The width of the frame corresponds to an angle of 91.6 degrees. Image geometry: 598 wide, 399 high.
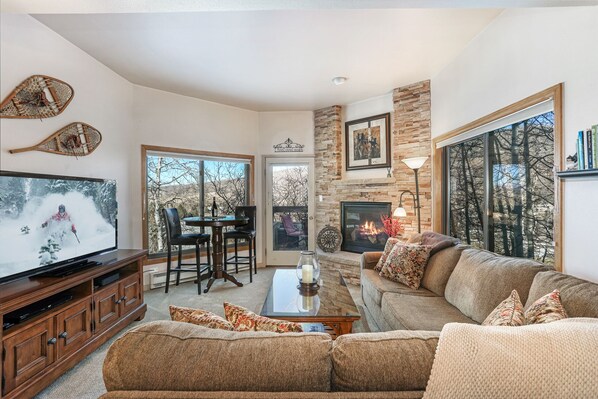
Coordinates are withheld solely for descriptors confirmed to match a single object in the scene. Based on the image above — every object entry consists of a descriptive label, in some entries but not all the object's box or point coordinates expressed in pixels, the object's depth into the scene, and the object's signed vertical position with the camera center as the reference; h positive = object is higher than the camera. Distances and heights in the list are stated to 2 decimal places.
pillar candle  2.42 -0.65
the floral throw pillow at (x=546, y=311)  1.11 -0.47
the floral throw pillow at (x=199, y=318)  0.98 -0.42
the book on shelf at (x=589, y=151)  1.54 +0.22
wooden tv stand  1.66 -0.87
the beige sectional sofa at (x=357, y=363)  0.69 -0.43
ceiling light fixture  3.57 +1.45
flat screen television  1.83 -0.17
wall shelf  1.50 +0.11
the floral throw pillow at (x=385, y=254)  2.91 -0.59
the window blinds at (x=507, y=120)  2.00 +0.61
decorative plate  4.61 -0.68
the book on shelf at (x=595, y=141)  1.51 +0.27
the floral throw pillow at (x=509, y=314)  1.07 -0.48
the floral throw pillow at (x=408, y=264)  2.54 -0.62
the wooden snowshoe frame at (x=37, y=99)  2.14 +0.82
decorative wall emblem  5.00 +0.87
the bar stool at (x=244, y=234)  4.25 -0.53
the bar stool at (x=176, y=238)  3.70 -0.51
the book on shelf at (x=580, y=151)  1.60 +0.24
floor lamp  3.43 +0.06
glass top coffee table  1.87 -0.77
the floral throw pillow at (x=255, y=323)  1.00 -0.44
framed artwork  4.30 +0.83
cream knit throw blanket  0.68 -0.41
